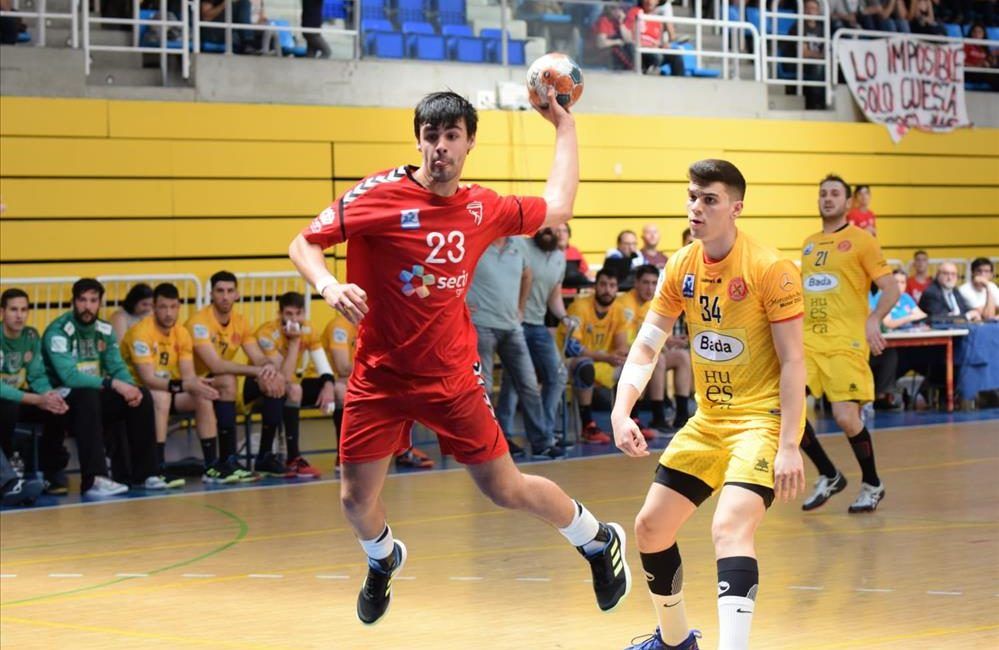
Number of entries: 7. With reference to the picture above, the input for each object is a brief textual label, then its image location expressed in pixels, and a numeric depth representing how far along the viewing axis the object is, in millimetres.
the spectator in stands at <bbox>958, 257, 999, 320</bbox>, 16750
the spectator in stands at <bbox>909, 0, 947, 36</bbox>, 21219
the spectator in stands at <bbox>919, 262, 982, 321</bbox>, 16500
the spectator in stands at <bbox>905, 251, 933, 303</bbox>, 17047
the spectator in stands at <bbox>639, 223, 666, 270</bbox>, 16797
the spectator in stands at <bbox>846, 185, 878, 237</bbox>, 18734
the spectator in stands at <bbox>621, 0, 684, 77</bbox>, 18031
